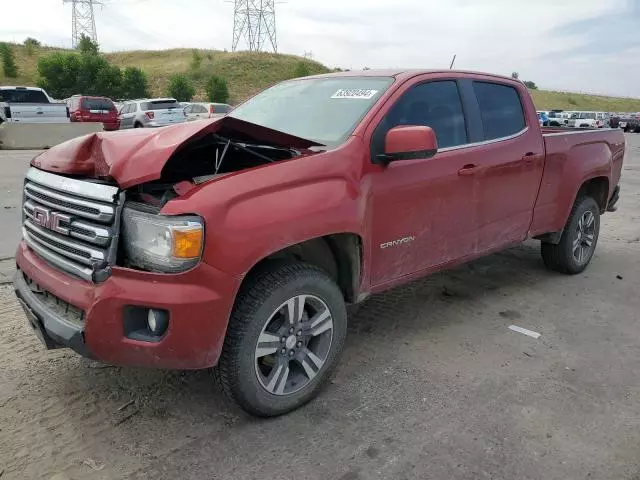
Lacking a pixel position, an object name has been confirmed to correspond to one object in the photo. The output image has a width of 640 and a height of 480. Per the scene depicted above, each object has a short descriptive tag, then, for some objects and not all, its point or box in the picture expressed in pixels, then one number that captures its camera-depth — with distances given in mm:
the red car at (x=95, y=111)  23812
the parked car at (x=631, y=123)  39719
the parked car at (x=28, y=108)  18203
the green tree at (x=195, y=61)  70625
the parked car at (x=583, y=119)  35969
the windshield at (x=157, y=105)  23766
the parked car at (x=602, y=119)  35328
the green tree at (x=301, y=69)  64819
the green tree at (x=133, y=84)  54562
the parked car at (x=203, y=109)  24569
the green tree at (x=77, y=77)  53094
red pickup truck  2545
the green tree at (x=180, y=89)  56031
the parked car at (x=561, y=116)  38175
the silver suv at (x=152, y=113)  23328
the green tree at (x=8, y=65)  61094
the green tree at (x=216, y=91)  56019
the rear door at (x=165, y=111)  23344
